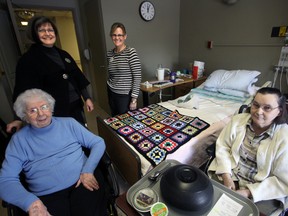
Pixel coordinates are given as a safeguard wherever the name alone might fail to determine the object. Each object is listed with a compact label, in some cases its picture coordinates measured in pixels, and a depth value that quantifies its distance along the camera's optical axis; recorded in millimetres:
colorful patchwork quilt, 1338
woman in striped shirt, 1797
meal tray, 648
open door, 2684
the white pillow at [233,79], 2209
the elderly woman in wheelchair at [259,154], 968
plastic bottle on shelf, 2719
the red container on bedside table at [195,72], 2801
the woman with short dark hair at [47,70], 1321
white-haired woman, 996
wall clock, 2786
